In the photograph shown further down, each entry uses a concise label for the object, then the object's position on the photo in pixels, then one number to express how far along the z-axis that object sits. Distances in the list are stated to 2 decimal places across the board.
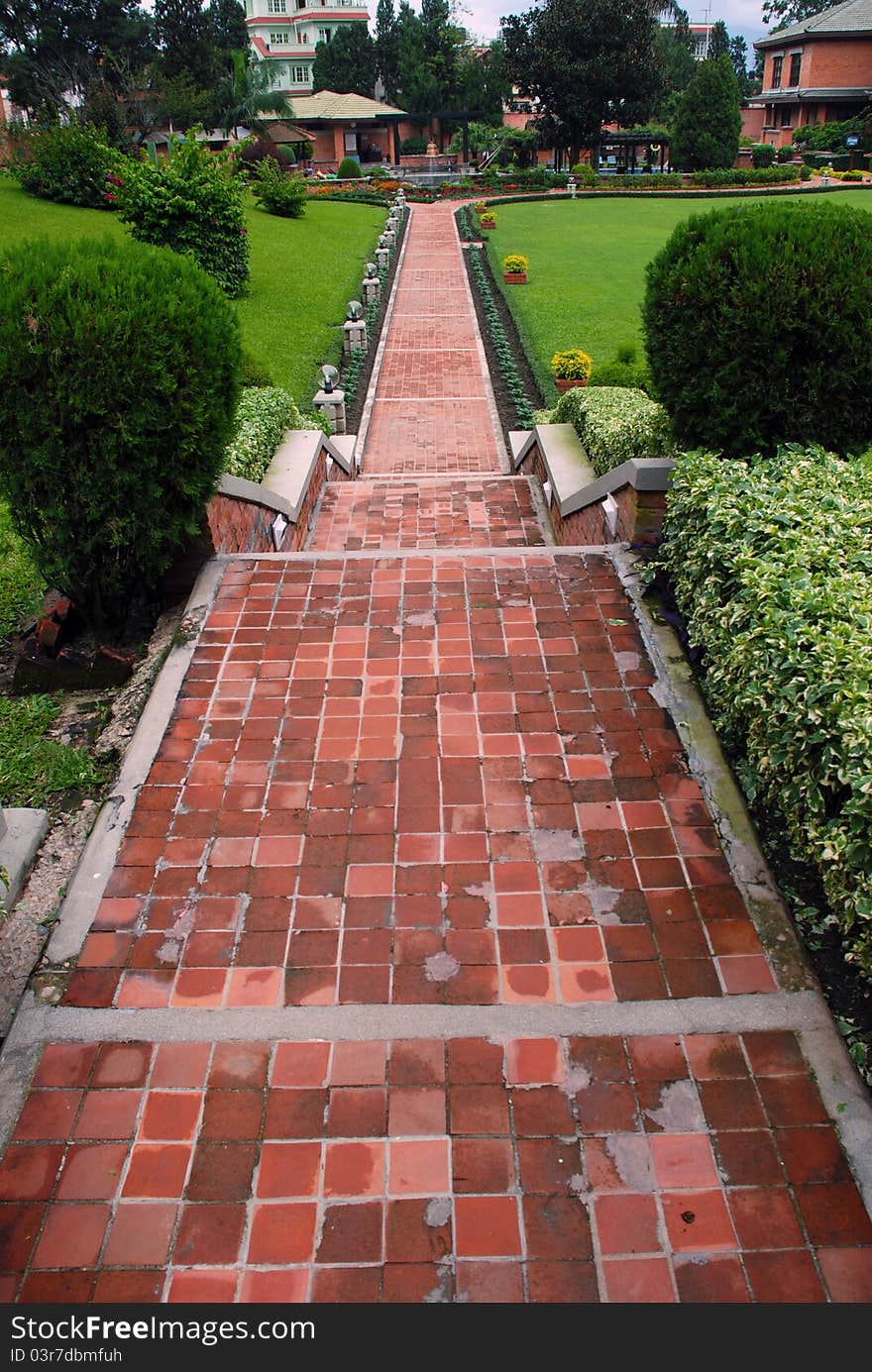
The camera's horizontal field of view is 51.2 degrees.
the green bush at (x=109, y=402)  4.49
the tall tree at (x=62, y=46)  46.84
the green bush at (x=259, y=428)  7.39
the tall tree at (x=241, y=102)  52.06
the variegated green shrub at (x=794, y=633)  2.97
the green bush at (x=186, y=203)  18.23
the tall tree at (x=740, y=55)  116.50
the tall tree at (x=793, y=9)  92.38
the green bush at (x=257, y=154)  38.94
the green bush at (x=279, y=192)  31.92
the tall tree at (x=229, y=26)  61.37
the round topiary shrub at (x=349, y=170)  48.41
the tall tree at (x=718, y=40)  101.56
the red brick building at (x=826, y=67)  57.47
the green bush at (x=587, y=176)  45.12
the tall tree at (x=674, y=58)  52.31
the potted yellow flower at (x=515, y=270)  23.94
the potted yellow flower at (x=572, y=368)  14.43
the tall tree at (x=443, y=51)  67.19
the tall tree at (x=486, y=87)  64.56
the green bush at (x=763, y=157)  48.84
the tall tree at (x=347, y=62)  73.25
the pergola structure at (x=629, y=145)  53.25
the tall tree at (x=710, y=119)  45.06
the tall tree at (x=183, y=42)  53.41
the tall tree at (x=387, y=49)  74.12
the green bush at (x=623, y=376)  10.23
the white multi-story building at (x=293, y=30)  81.19
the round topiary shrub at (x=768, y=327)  5.13
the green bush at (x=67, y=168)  25.50
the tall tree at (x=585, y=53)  47.66
